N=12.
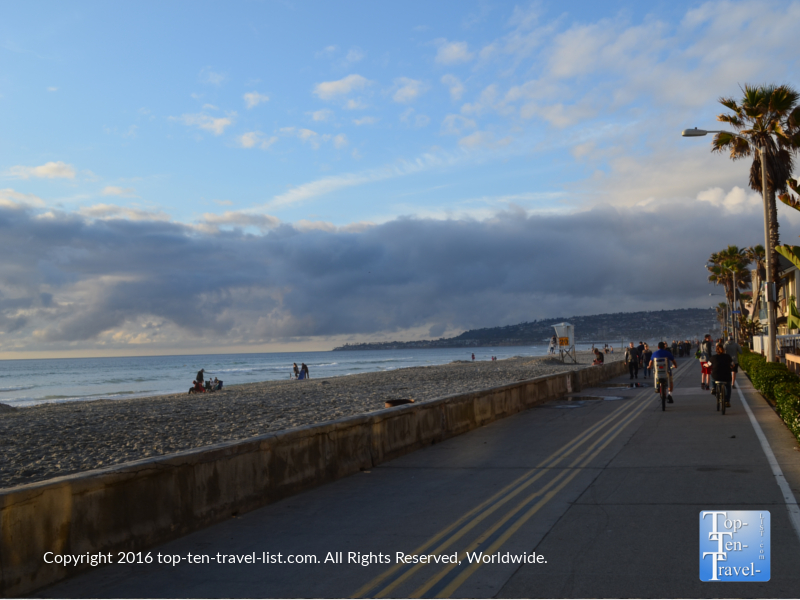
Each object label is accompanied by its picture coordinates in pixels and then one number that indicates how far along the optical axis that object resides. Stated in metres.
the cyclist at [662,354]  18.67
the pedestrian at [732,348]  22.34
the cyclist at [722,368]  16.42
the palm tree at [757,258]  46.49
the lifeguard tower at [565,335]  63.50
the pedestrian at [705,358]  22.33
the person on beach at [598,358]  39.94
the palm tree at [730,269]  66.56
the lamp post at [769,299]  23.91
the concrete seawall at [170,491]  5.27
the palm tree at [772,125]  26.72
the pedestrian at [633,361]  33.12
